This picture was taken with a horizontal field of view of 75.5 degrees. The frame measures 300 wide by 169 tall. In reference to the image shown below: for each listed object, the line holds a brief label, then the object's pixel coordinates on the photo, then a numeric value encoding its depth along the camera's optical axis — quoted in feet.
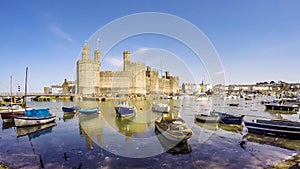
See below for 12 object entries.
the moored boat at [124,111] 99.54
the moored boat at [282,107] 145.83
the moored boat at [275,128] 61.57
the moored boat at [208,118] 89.41
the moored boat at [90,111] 113.80
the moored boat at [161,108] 129.01
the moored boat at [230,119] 84.72
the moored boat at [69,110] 119.96
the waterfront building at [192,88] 540.52
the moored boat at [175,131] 50.80
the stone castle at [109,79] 338.34
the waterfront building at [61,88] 440.04
